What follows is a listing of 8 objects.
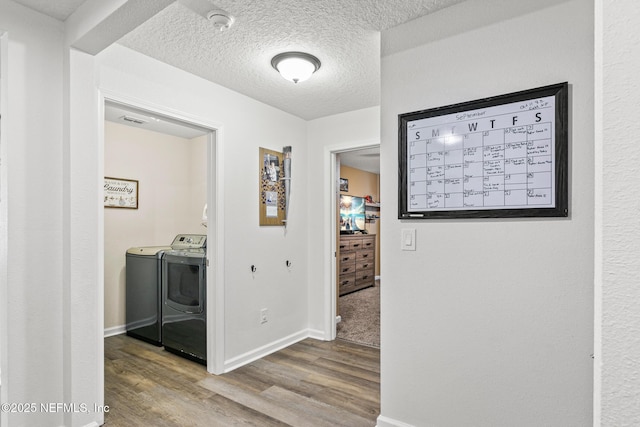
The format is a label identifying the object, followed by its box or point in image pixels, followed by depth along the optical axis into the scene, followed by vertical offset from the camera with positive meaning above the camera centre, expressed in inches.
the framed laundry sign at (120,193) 152.4 +7.4
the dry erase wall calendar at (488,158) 61.7 +10.2
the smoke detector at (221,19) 73.8 +40.8
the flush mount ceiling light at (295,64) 93.2 +39.0
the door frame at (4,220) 71.1 -2.2
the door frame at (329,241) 147.5 -13.1
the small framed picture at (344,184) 272.1 +20.2
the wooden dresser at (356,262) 251.1 -39.6
